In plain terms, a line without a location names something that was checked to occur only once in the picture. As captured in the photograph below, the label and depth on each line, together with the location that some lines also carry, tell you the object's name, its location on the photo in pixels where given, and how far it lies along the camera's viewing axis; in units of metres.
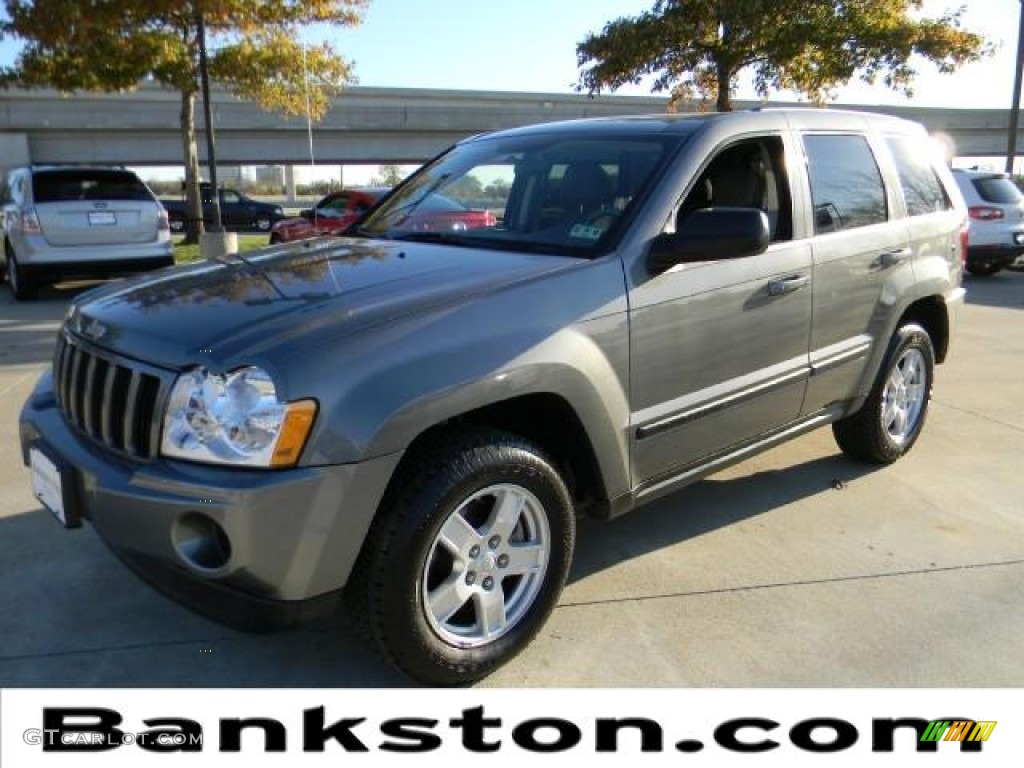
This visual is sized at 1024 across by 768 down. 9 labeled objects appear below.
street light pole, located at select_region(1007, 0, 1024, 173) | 17.55
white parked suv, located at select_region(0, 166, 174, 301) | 9.70
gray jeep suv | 2.30
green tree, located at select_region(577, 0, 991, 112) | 13.80
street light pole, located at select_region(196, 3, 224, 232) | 13.23
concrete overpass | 40.19
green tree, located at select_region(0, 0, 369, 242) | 12.81
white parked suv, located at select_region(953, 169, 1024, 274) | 13.02
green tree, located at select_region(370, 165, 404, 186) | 53.10
